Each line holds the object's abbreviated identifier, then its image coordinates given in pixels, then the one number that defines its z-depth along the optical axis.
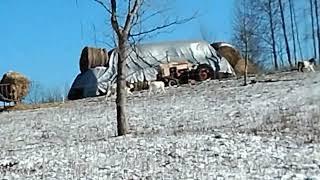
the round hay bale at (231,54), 41.75
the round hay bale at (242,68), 39.69
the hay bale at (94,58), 38.22
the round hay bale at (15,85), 33.25
